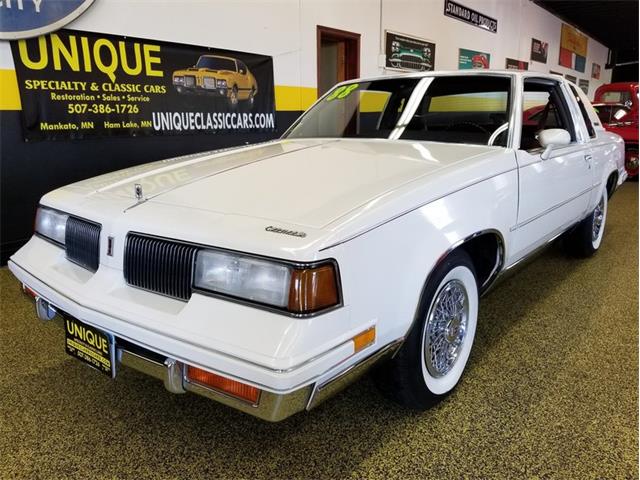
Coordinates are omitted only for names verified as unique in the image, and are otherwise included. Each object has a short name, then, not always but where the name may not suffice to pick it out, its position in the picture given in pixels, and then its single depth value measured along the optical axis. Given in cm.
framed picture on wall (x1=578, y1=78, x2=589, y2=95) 1669
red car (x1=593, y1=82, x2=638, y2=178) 835
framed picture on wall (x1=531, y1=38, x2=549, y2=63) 1254
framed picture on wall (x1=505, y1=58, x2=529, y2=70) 1153
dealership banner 393
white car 125
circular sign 362
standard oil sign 888
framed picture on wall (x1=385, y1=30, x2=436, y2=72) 763
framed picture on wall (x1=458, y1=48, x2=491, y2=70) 952
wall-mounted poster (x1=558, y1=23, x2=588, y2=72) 1462
